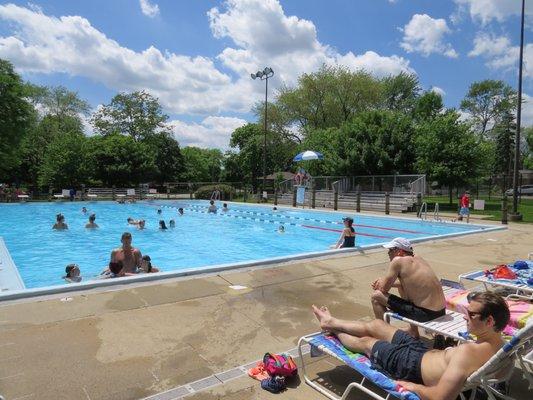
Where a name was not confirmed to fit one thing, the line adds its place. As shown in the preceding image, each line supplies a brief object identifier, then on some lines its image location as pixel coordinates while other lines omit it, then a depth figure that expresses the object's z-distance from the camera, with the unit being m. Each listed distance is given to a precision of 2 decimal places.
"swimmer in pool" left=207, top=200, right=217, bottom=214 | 25.92
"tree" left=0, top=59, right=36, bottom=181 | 34.56
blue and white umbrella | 31.31
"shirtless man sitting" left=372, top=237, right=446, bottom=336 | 4.27
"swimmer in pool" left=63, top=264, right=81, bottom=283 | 8.65
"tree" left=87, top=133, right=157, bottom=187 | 44.19
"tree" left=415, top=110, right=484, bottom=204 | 26.09
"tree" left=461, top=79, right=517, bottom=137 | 63.22
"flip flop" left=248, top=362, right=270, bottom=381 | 3.85
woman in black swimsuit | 10.77
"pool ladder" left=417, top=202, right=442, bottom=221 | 20.06
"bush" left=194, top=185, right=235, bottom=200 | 41.38
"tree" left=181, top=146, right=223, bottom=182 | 85.50
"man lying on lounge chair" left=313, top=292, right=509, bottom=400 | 2.83
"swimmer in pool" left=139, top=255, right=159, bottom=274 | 8.73
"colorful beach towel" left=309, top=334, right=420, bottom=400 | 2.94
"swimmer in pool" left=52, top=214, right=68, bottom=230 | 18.06
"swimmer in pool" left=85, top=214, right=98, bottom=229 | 18.17
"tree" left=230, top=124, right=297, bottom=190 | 49.94
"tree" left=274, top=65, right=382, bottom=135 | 45.22
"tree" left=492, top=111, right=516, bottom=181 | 61.98
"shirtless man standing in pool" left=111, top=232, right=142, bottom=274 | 8.49
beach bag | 3.78
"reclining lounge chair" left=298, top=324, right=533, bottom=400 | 2.77
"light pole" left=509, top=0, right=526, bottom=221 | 19.23
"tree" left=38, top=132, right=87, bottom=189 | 39.25
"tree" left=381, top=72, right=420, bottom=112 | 61.94
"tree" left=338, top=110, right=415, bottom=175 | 30.02
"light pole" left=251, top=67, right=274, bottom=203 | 36.22
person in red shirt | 19.02
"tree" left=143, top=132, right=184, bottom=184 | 59.22
